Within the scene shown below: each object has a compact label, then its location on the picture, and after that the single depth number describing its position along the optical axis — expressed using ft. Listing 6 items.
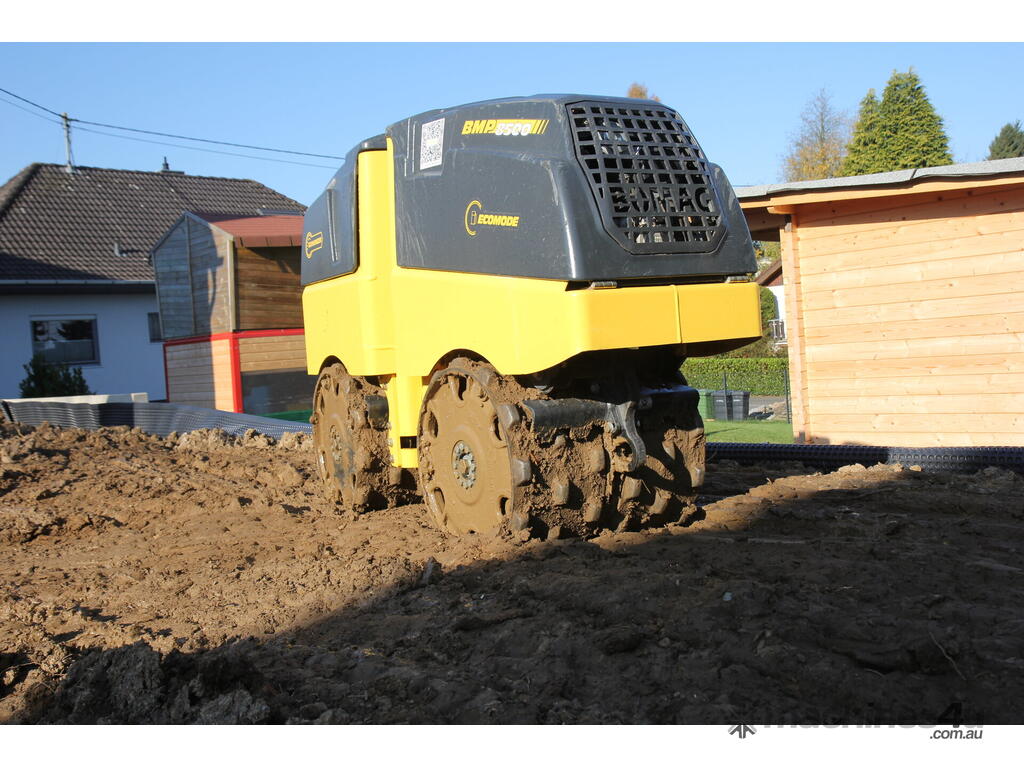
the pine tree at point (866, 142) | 118.21
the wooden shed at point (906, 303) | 31.07
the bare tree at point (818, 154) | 163.94
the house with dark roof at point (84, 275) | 84.53
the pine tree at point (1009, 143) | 187.01
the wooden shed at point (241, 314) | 59.00
